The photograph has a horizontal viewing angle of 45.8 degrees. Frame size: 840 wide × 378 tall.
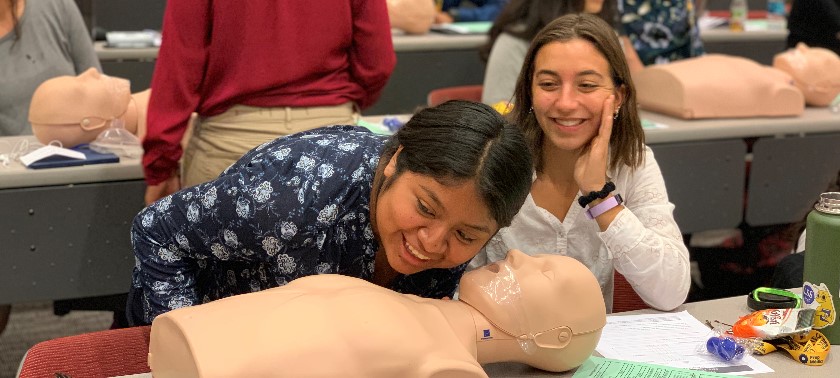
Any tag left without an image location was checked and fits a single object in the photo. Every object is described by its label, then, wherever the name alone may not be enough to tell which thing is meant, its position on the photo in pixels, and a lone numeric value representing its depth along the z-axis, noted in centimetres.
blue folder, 252
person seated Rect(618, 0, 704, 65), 375
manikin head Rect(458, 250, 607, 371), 144
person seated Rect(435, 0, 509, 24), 484
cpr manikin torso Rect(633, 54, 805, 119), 319
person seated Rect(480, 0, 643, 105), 329
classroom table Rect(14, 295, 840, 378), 155
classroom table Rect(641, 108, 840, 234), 312
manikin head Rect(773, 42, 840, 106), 338
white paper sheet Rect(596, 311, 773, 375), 160
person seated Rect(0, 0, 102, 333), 313
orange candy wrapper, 162
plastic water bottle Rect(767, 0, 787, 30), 506
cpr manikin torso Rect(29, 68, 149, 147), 262
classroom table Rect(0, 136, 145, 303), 250
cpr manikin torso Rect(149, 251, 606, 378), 121
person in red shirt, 237
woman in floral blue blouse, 150
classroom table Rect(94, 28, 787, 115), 421
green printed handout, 153
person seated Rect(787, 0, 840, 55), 447
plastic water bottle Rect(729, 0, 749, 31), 483
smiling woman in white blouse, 189
